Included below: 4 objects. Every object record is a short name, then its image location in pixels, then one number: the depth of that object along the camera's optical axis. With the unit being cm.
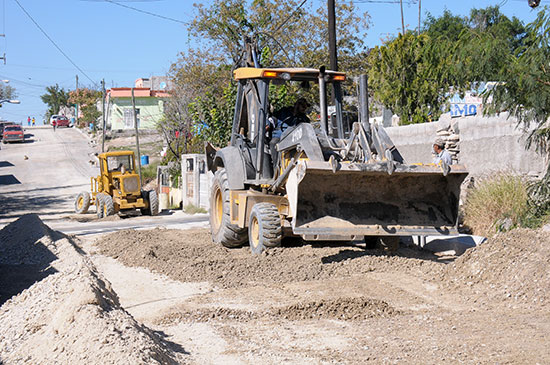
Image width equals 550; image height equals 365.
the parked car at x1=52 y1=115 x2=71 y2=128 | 8032
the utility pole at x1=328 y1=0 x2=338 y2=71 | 1881
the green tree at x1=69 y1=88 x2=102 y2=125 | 7475
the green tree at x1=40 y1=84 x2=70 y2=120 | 11331
